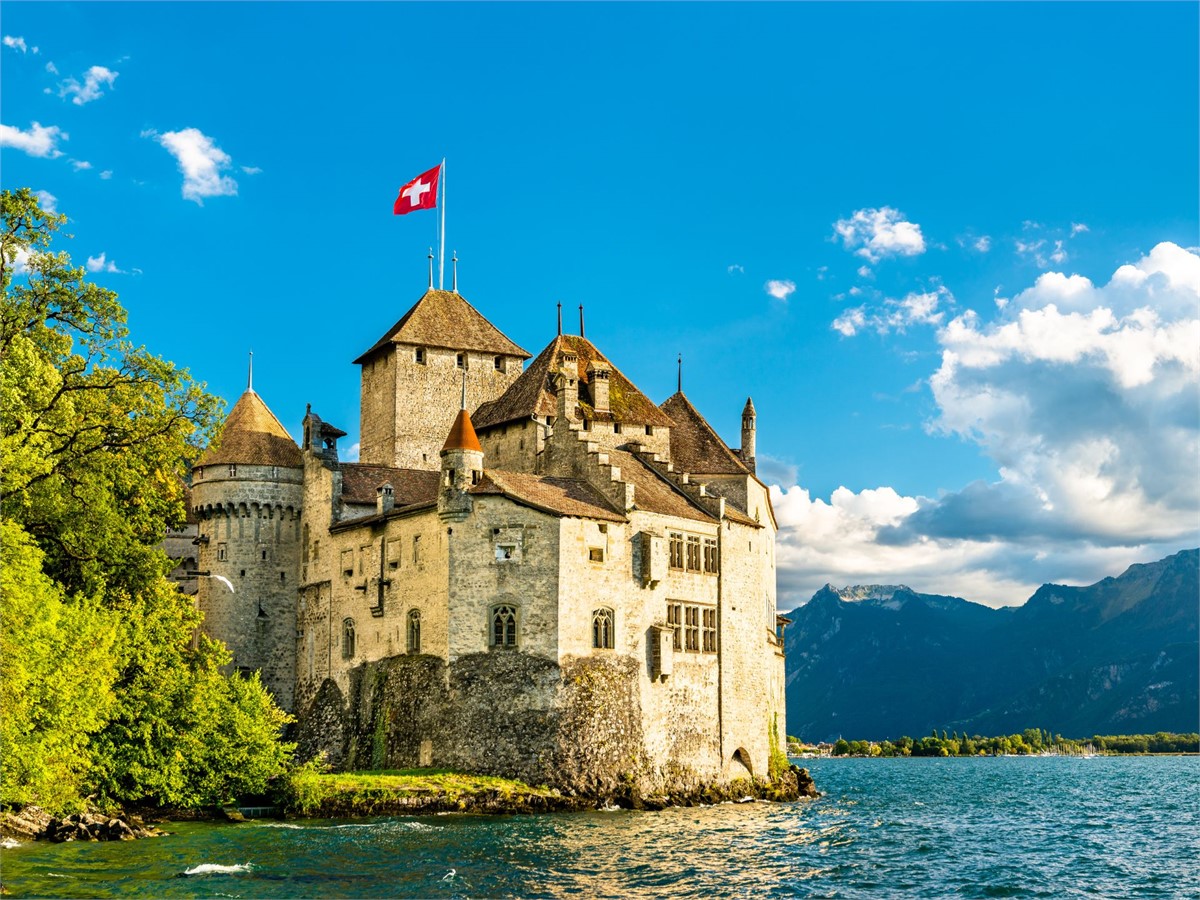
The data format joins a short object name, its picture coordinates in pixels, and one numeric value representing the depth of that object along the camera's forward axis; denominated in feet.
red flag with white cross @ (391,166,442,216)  279.90
